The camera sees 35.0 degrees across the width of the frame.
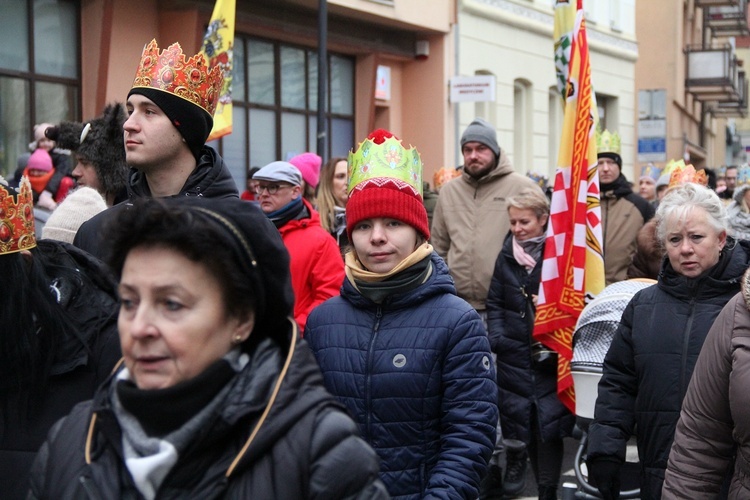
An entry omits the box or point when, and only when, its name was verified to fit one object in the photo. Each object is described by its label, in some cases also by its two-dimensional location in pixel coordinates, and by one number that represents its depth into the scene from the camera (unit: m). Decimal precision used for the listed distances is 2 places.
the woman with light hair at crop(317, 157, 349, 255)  8.41
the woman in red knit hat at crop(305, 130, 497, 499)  3.74
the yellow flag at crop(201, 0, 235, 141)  9.58
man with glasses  6.25
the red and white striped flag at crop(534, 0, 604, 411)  6.95
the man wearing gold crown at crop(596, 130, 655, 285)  8.98
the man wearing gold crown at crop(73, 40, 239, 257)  3.93
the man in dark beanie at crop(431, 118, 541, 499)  8.27
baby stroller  5.70
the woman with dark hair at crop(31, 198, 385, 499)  2.20
